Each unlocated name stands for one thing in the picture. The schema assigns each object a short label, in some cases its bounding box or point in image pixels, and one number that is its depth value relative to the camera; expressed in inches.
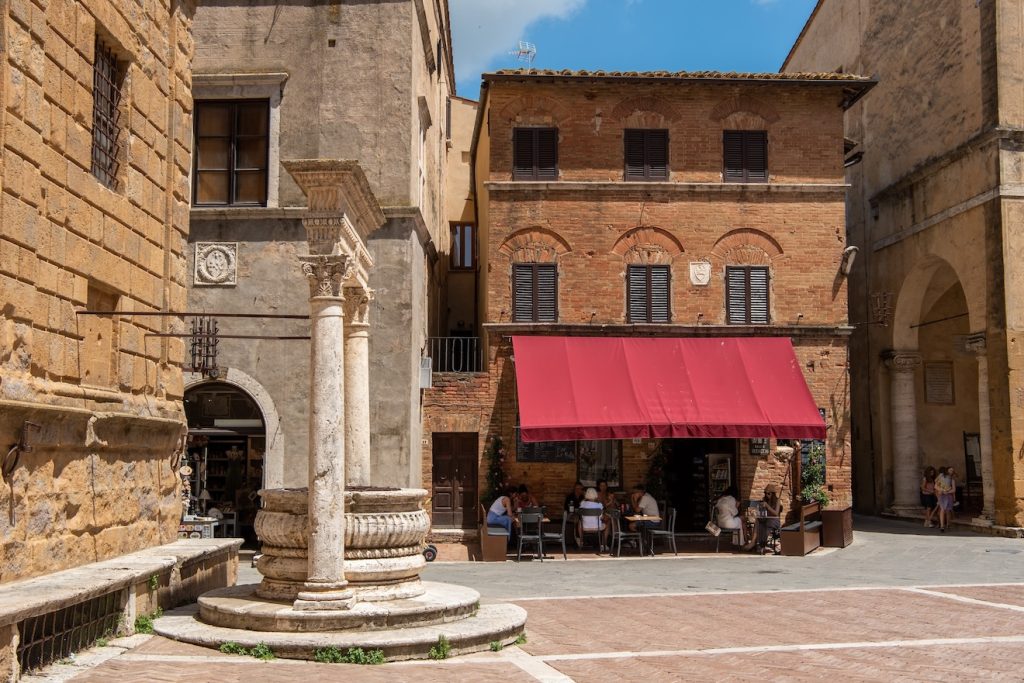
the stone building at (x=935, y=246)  816.3
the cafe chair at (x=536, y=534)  733.3
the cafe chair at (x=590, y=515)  772.0
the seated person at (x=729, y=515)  798.5
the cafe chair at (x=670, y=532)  759.7
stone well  379.6
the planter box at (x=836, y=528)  777.6
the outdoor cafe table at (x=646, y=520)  755.4
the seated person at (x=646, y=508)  772.6
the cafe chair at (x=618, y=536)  763.4
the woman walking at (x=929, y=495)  893.2
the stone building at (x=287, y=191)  728.3
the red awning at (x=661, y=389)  763.4
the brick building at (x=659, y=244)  829.8
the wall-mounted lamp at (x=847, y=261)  853.2
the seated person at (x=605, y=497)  791.1
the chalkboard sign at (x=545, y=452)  821.9
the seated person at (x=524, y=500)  786.0
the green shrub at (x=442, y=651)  340.5
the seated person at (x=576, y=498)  805.5
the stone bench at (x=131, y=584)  271.3
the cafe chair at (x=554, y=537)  743.1
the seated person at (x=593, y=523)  770.2
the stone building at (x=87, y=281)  335.0
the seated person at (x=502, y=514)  754.2
